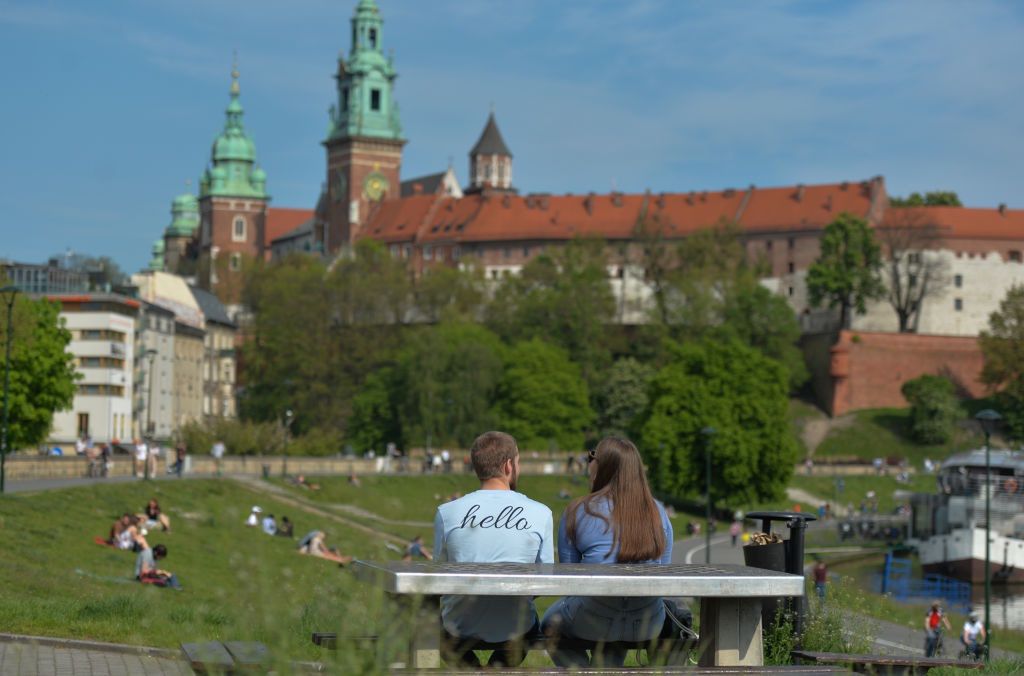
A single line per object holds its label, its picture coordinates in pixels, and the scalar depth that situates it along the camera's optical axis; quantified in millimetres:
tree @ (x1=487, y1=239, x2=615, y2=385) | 99438
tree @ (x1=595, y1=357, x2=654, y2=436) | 92312
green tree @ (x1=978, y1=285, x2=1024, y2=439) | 96562
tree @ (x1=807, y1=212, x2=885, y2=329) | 107625
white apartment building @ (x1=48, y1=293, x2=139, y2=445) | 84812
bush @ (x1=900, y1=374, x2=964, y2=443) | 96812
